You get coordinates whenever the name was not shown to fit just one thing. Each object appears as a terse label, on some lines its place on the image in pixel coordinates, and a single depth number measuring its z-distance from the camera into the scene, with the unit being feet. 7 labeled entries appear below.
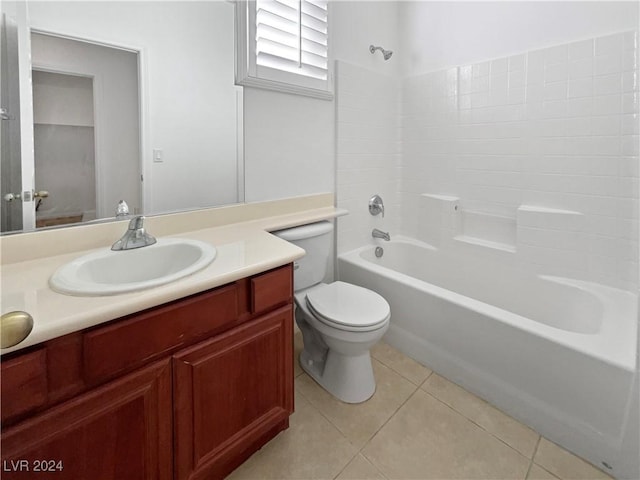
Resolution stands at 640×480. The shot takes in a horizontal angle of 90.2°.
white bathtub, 3.90
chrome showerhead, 7.16
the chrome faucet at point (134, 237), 3.78
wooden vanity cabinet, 2.32
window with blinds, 5.08
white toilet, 4.80
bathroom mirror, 3.52
